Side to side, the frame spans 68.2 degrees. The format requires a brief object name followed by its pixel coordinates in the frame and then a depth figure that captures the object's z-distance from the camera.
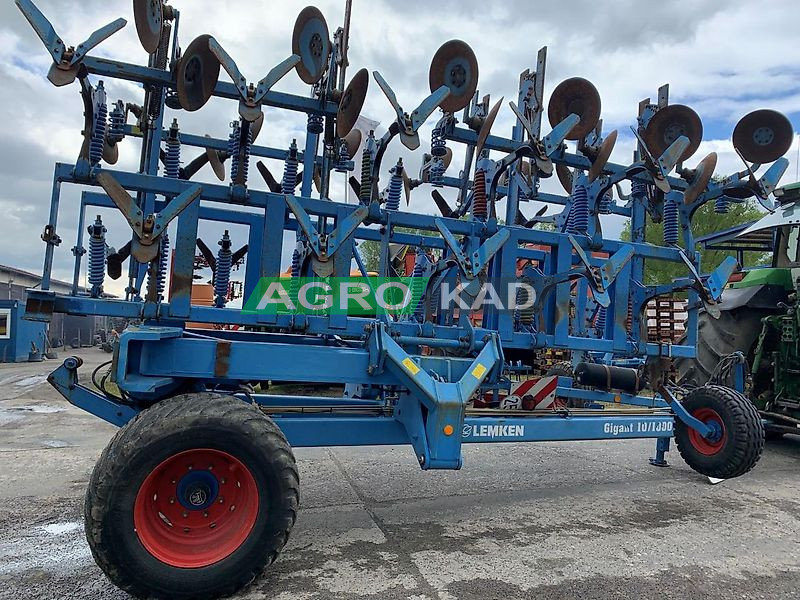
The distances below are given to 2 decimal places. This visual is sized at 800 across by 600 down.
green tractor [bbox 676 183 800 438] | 6.48
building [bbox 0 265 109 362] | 25.77
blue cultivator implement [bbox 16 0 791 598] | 2.88
